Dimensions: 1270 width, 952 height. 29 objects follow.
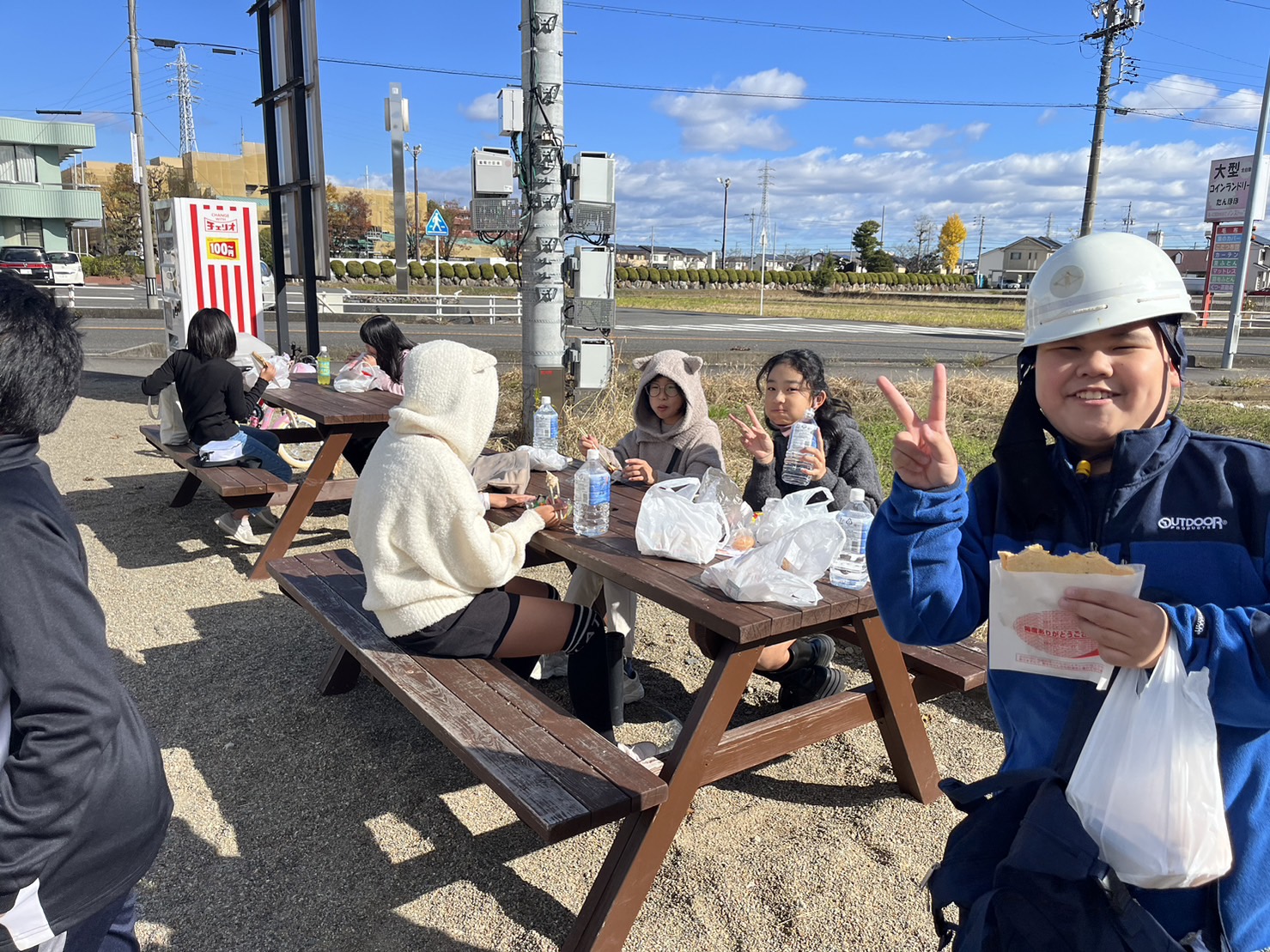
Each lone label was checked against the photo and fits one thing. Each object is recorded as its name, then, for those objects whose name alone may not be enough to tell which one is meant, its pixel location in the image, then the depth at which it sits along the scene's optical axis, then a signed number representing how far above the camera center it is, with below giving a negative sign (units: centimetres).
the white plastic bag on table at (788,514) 297 -73
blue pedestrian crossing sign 1975 +116
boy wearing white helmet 123 -33
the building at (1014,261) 8256 +336
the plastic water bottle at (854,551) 283 -82
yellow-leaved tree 8881 +529
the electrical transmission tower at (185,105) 5862 +1083
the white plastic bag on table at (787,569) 263 -81
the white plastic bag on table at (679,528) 300 -79
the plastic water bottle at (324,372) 694 -70
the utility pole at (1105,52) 2072 +595
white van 3138 +15
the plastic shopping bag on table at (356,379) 632 -68
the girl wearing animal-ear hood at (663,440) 395 -68
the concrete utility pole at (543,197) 675 +66
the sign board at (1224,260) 2039 +90
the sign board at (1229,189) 1773 +219
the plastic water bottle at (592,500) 328 -77
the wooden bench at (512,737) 213 -120
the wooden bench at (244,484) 518 -118
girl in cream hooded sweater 277 -75
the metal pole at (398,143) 1861 +282
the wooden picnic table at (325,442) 523 -95
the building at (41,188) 4403 +403
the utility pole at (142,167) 2356 +275
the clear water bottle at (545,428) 469 -74
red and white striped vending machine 886 +17
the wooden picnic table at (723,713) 232 -128
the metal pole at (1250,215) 1612 +156
